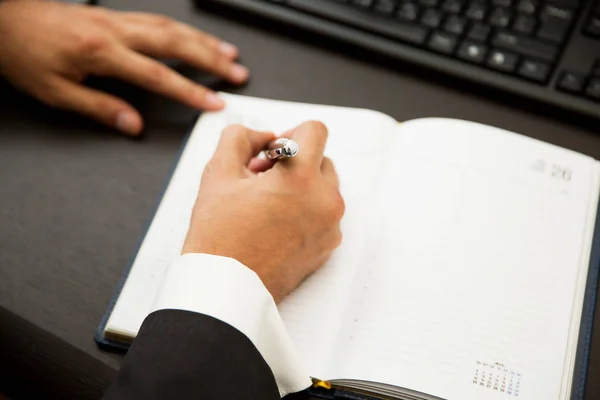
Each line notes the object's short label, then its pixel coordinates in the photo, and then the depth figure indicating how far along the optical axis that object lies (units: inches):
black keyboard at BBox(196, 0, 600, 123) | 40.9
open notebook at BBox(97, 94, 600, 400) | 36.6
